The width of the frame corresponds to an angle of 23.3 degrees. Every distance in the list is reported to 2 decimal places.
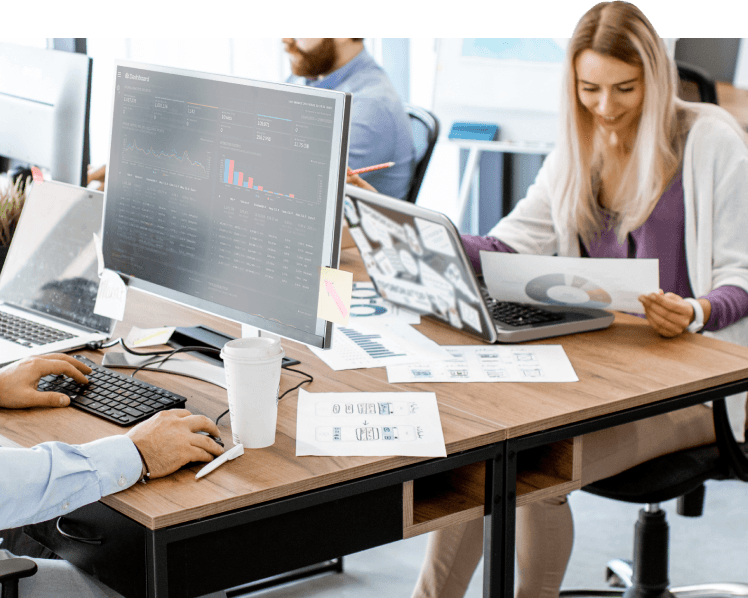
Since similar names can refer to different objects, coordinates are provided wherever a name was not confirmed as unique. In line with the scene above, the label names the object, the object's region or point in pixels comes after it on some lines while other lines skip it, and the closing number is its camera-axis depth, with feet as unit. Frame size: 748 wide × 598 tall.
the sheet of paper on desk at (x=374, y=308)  9.85
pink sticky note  8.16
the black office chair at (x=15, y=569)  7.47
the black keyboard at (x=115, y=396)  8.20
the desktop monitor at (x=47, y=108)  10.70
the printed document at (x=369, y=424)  7.90
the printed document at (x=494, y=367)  8.77
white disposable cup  7.77
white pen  7.64
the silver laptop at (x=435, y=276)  9.16
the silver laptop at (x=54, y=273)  9.25
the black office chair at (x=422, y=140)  13.13
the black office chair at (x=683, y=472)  9.30
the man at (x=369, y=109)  13.35
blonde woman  9.57
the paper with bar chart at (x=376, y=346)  9.03
